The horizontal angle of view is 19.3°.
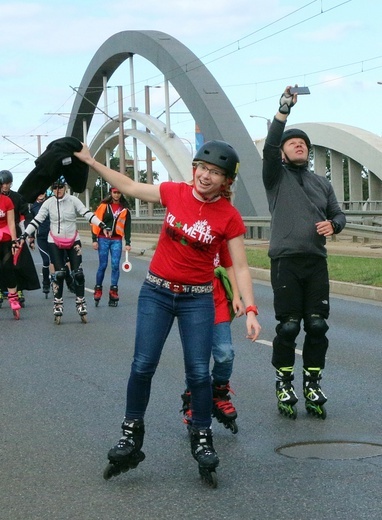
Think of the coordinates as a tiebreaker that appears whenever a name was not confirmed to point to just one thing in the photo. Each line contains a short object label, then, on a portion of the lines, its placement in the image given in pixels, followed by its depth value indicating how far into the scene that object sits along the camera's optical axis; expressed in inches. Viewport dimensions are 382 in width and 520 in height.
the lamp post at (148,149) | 3092.3
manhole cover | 253.3
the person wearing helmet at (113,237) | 650.8
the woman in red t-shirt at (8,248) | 577.9
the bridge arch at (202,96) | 1967.3
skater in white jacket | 554.6
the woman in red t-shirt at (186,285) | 233.9
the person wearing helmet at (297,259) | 302.4
